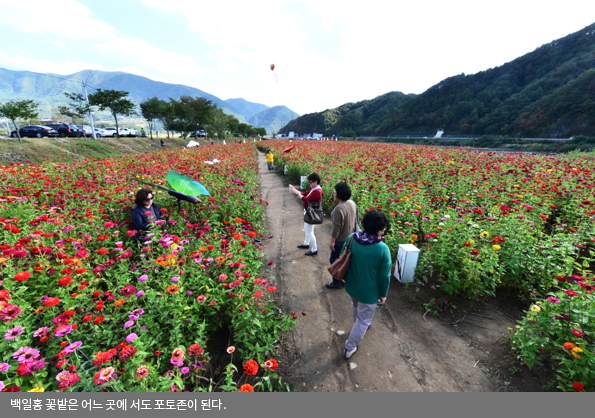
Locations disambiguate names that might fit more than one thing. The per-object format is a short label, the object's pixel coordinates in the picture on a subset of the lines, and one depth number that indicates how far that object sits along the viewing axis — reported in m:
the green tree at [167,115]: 36.91
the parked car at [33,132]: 21.39
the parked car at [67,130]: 24.85
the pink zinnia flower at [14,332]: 1.57
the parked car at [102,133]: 30.17
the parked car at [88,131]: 27.84
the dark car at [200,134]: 54.67
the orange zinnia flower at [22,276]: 1.90
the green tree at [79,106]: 25.13
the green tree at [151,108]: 36.03
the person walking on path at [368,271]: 2.32
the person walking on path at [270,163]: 14.91
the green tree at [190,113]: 42.25
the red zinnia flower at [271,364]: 1.88
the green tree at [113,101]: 26.66
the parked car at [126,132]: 34.16
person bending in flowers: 3.61
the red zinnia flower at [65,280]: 1.94
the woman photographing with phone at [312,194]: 4.24
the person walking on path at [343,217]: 3.36
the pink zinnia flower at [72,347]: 1.54
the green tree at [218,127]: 37.06
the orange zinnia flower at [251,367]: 1.67
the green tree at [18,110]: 16.16
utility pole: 25.02
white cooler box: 3.72
